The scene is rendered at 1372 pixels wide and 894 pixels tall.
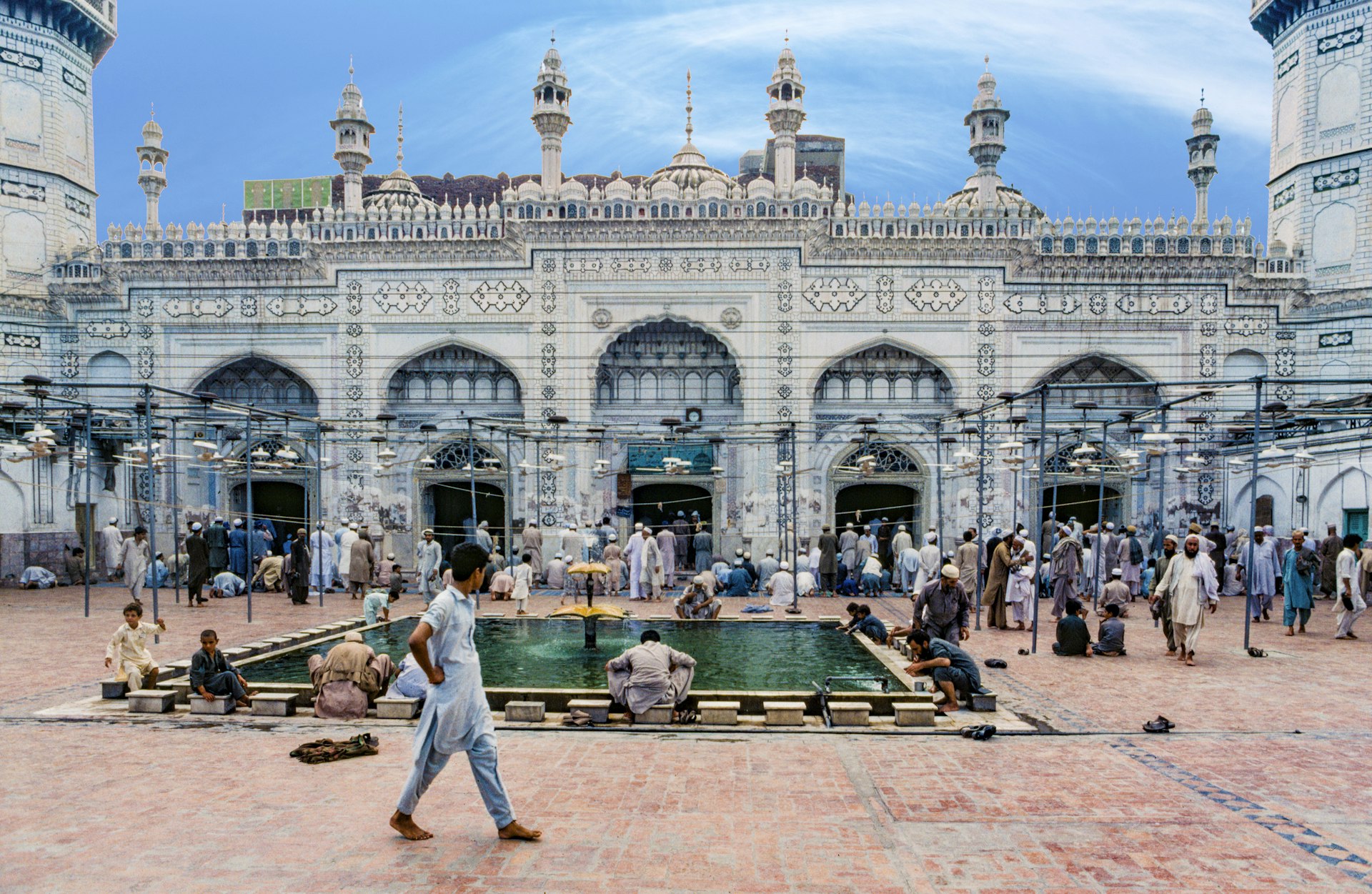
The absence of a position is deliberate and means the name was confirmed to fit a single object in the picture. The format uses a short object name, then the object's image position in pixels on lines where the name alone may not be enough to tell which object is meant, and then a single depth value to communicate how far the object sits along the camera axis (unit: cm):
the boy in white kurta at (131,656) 821
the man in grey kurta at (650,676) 756
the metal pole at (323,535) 1544
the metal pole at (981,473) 1309
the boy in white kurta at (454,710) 468
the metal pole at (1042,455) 1046
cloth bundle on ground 637
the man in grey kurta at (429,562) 1580
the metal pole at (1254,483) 995
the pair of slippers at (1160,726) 718
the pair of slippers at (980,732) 701
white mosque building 2053
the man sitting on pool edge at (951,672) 797
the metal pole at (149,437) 1184
